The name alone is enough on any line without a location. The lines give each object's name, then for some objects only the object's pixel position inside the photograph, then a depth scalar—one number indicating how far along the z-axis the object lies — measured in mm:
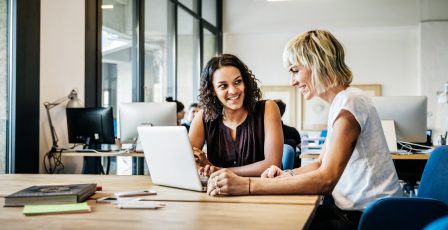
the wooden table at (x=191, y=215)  1165
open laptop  1594
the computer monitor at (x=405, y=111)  3621
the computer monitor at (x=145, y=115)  3850
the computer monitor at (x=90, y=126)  3912
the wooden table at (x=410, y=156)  3434
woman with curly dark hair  2320
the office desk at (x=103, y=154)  3820
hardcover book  1435
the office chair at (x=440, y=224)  881
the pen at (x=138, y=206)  1376
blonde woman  1531
